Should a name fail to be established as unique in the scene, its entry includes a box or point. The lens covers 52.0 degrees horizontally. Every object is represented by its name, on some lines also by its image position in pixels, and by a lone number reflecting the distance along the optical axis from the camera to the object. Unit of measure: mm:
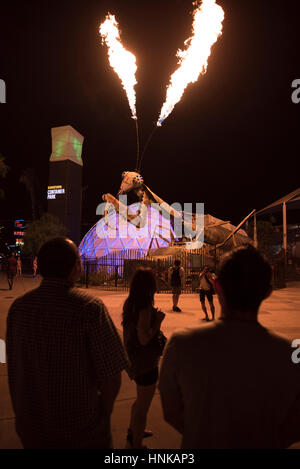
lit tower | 53938
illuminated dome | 21888
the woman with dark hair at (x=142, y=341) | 2998
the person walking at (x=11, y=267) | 15154
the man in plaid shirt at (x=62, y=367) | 1753
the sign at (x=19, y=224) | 57344
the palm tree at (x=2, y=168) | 20078
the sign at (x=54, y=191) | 54153
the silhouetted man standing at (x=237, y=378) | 1367
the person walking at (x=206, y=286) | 8961
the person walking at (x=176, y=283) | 10172
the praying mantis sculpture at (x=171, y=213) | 18172
